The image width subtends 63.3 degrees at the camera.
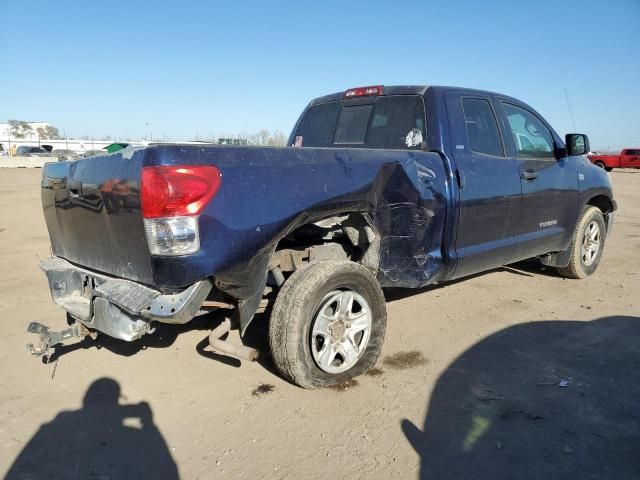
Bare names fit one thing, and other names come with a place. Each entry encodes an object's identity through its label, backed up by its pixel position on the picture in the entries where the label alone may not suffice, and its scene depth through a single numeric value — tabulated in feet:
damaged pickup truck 9.18
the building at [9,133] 268.23
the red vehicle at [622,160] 115.34
